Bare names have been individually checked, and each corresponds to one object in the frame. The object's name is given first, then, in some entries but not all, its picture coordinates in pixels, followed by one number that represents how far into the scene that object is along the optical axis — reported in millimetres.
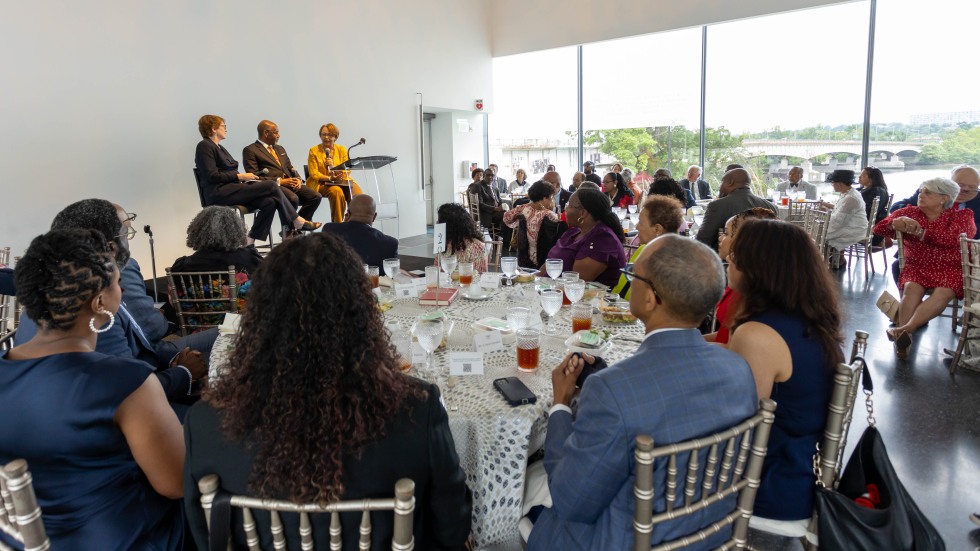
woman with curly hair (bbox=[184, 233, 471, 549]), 1053
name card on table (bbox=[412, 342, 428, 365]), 1913
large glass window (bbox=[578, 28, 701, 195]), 10305
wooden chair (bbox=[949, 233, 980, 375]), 3582
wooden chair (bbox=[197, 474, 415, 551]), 985
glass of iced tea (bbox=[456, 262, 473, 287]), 2961
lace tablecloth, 1552
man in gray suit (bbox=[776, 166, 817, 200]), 8711
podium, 9234
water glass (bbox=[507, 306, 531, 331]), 2100
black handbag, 1394
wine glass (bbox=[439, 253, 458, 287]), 3105
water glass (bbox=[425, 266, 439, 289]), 3027
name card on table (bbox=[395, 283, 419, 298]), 2814
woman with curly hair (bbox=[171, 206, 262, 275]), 3357
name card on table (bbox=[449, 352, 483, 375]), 1798
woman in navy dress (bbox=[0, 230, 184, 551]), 1220
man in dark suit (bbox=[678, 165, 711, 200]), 9641
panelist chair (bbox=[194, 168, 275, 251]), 5729
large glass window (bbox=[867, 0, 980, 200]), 8039
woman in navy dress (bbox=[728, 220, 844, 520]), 1533
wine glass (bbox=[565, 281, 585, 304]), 2453
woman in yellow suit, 7098
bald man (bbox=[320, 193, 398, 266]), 3879
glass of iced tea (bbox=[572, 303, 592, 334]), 2156
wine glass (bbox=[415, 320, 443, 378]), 1801
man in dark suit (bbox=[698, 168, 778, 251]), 4742
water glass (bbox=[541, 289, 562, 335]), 2229
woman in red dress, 4059
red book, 2658
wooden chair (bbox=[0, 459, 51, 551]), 974
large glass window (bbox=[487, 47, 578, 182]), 11578
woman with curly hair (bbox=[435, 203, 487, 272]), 3781
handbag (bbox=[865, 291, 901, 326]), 3881
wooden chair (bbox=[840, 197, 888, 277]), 6773
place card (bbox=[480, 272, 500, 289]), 2957
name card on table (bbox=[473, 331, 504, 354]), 1962
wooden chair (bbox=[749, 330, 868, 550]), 1479
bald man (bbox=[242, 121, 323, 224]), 6152
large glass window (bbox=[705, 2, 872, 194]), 8844
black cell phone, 1612
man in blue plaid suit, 1174
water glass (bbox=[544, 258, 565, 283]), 2859
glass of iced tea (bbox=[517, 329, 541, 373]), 1810
